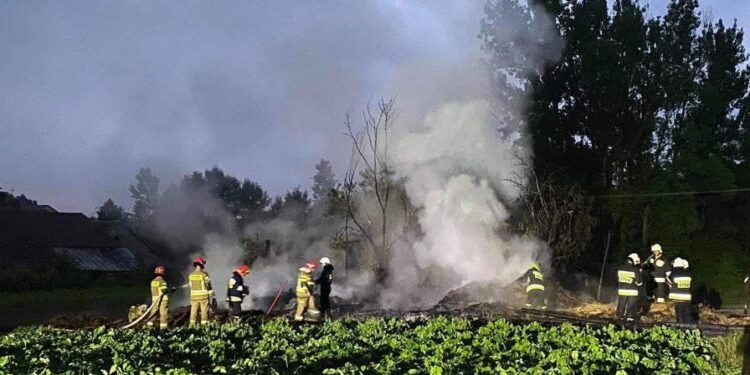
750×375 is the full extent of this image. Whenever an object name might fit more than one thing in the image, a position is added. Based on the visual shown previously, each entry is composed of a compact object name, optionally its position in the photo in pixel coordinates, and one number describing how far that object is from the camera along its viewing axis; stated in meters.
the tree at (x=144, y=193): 84.25
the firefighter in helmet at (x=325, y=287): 21.41
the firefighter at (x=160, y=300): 18.14
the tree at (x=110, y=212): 76.94
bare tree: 28.83
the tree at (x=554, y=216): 30.14
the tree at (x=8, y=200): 58.50
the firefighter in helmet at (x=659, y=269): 19.39
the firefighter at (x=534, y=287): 20.52
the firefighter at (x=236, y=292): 19.20
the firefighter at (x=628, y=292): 18.53
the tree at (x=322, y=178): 71.50
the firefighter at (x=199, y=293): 17.94
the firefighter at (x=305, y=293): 19.80
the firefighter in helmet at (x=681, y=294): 17.91
